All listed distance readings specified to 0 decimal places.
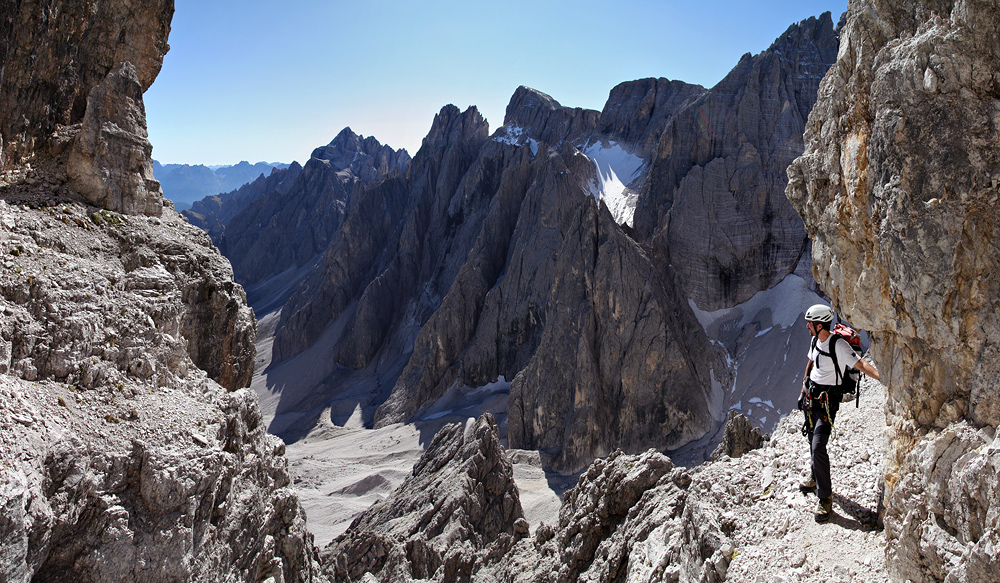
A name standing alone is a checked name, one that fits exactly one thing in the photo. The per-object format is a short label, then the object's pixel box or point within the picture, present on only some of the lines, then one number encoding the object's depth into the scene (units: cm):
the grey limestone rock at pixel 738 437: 1975
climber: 654
